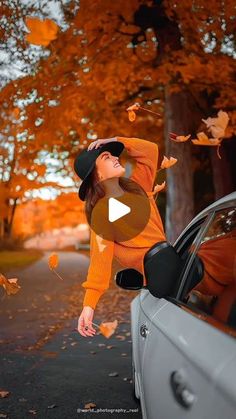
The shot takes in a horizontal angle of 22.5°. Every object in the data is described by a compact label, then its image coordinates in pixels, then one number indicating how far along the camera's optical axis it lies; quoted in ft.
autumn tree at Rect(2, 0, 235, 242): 38.06
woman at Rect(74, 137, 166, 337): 10.03
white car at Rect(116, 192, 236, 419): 5.96
